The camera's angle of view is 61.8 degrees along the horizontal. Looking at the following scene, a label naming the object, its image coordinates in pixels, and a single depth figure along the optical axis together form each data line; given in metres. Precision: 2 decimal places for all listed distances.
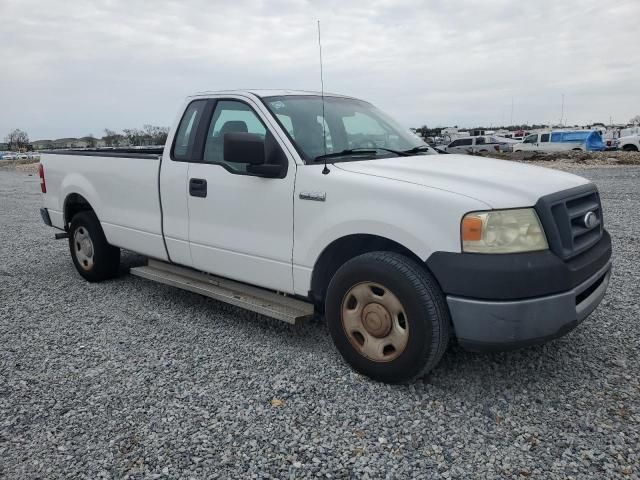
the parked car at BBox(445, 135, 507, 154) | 32.53
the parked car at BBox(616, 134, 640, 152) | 31.67
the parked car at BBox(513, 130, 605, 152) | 30.34
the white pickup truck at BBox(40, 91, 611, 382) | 2.97
